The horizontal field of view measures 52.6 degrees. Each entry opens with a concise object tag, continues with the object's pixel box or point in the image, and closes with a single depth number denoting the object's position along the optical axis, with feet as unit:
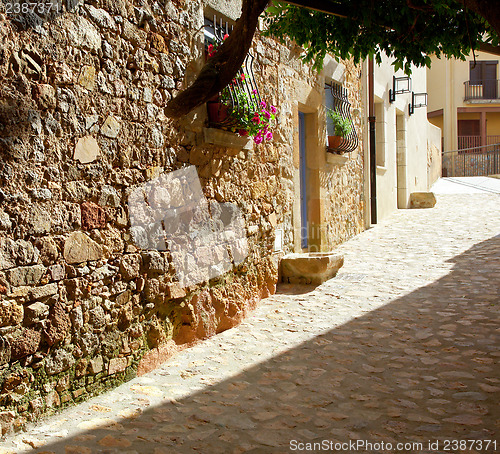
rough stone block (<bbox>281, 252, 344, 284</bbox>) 18.93
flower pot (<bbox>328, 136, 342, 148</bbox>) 24.03
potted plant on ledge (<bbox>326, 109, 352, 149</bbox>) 24.09
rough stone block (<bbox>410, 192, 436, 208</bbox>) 39.50
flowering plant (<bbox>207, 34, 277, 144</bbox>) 13.98
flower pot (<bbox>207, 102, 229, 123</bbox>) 13.87
